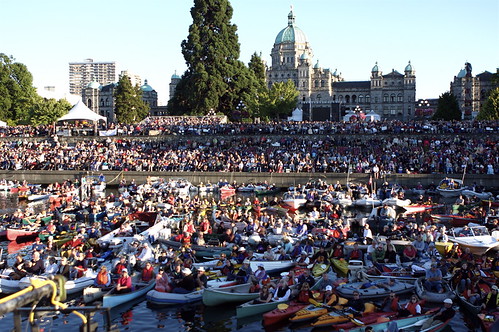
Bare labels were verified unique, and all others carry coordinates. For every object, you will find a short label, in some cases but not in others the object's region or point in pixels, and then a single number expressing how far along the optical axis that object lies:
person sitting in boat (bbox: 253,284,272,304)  18.01
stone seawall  46.00
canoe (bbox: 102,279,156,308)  18.56
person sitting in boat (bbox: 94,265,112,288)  19.53
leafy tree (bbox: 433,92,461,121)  103.50
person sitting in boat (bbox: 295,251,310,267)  21.77
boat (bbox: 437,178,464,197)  42.75
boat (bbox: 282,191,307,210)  38.66
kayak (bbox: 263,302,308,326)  16.92
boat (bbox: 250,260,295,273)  21.66
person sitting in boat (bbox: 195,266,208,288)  19.41
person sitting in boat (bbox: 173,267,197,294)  19.14
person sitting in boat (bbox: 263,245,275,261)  22.33
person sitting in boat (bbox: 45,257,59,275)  20.38
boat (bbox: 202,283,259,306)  18.47
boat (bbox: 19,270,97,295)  19.64
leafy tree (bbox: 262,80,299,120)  91.88
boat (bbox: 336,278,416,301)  18.42
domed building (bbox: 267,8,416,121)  151.75
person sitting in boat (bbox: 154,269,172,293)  19.11
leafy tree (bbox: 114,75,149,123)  102.19
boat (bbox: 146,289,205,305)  18.91
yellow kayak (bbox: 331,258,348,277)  21.25
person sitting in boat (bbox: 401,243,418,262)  22.22
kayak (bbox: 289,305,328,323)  16.81
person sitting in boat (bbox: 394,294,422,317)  16.03
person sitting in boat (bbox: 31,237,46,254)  23.98
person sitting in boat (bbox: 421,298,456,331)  15.86
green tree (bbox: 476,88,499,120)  73.88
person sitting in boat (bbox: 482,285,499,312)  16.38
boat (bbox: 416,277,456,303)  18.05
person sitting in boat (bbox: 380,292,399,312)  16.56
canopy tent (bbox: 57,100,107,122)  60.75
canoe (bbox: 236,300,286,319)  17.66
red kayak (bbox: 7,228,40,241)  29.41
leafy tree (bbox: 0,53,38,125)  88.62
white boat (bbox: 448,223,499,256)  24.45
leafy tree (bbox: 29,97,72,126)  83.56
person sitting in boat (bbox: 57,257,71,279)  20.31
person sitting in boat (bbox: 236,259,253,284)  19.59
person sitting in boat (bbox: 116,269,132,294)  18.92
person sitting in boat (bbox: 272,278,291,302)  18.20
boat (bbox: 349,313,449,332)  15.45
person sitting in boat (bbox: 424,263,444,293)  18.39
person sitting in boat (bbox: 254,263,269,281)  19.40
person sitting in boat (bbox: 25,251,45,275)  20.72
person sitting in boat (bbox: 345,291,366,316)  16.72
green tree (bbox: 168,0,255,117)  78.69
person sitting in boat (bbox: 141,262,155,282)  20.41
